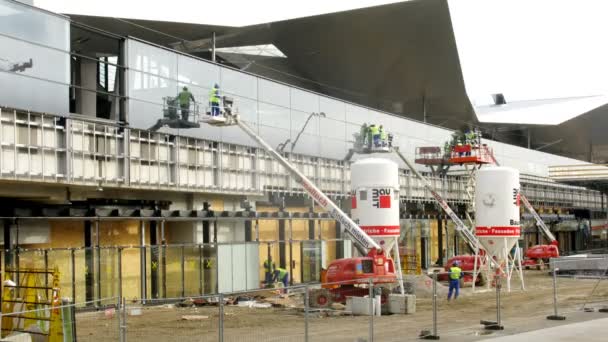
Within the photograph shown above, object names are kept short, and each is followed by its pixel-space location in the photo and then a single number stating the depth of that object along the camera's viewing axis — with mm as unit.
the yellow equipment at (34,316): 17469
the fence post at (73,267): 28548
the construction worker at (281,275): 37844
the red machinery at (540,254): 56562
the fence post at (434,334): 20422
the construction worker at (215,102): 32562
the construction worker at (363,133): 48156
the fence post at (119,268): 30052
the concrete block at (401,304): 28891
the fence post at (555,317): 24641
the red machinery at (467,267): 44219
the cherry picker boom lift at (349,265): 30156
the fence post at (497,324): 22347
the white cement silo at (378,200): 32406
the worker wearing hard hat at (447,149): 56228
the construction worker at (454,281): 33000
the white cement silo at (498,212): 38531
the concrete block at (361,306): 27953
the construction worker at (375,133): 48031
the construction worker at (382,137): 48844
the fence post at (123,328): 15686
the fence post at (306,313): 17598
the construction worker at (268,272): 38281
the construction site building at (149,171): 26547
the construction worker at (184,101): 33281
